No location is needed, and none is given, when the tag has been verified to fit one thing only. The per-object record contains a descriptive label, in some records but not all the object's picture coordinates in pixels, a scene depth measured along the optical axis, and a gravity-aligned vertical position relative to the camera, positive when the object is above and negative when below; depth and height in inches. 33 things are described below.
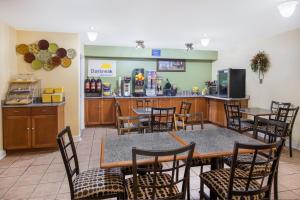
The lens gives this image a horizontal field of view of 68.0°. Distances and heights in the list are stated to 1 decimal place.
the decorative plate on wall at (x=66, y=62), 186.2 +22.2
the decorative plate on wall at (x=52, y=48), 183.3 +33.4
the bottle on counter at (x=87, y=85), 254.5 +3.6
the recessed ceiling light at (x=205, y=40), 196.9 +44.4
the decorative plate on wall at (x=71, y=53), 186.2 +29.7
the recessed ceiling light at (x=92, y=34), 169.2 +41.7
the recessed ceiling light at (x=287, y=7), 112.2 +43.0
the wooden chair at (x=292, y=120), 156.9 -20.6
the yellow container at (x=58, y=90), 181.9 -1.4
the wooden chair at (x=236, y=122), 169.5 -25.8
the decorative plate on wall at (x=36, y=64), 181.3 +19.6
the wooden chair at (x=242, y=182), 64.6 -30.6
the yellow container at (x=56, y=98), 173.8 -7.6
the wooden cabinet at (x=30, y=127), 158.4 -28.1
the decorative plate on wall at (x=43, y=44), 180.7 +35.9
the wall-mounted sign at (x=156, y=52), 270.4 +45.5
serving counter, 250.2 -20.8
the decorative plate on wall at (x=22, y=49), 177.2 +31.3
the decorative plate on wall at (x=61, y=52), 183.8 +30.0
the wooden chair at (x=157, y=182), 58.9 -30.5
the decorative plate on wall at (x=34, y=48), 179.9 +32.4
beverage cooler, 226.9 +7.8
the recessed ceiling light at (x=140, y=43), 223.0 +46.9
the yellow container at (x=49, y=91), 178.4 -2.2
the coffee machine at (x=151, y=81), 276.2 +10.5
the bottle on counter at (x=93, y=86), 256.2 +3.2
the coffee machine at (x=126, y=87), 263.0 +2.6
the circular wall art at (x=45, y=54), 179.3 +27.7
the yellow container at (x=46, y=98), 171.9 -7.6
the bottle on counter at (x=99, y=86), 258.0 +3.2
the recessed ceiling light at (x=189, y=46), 232.3 +46.6
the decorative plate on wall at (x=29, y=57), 179.2 +25.0
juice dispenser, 264.8 +7.5
